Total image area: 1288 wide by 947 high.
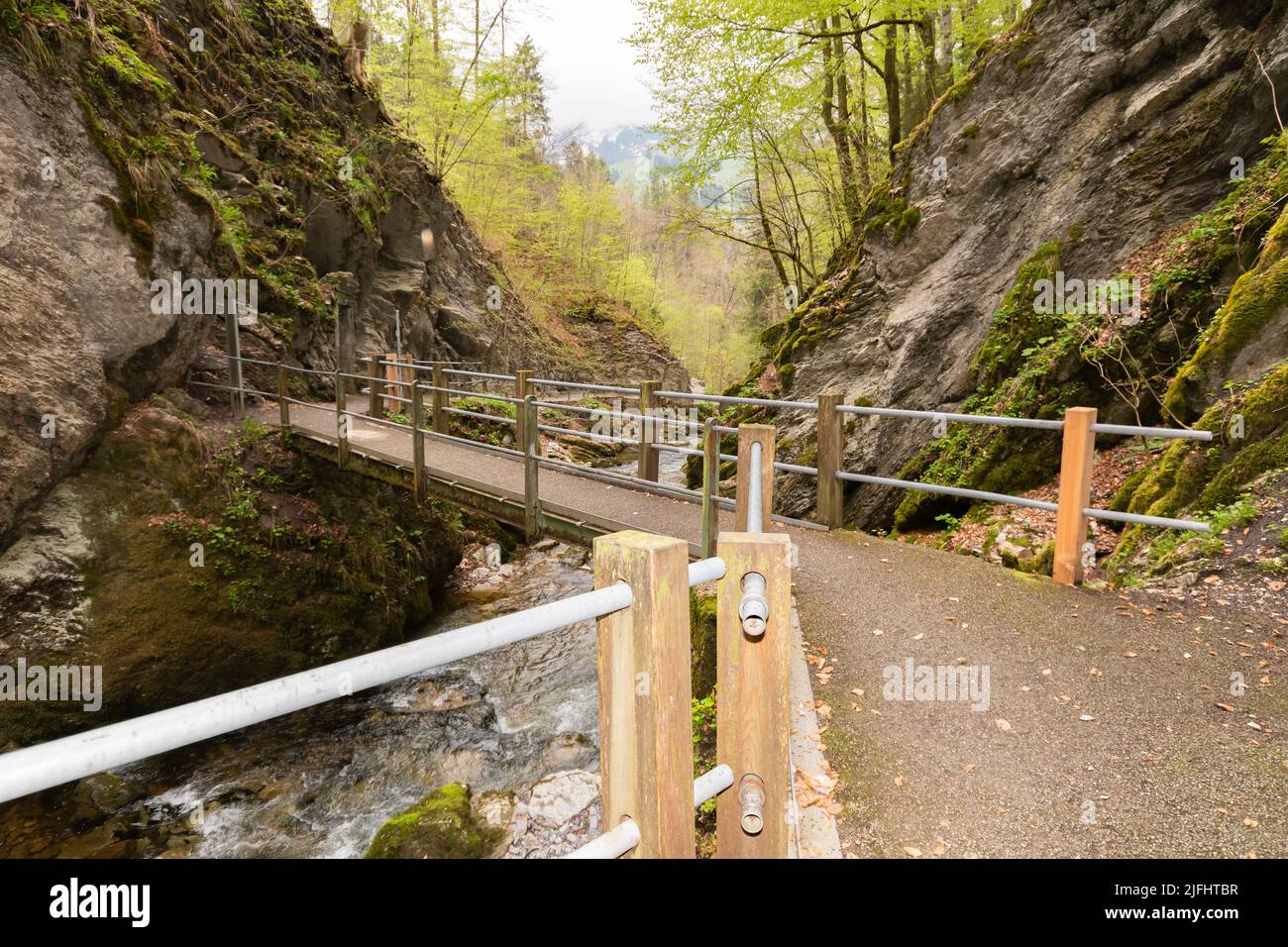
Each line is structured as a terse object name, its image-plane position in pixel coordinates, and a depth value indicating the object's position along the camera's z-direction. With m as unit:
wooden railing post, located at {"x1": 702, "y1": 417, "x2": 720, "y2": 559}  3.83
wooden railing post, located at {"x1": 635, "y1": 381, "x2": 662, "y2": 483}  7.16
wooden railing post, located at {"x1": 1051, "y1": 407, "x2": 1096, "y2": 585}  4.25
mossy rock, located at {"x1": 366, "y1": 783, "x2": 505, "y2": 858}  4.57
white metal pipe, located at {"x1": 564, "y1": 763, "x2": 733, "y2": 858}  1.27
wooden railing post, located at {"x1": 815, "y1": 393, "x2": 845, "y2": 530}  5.57
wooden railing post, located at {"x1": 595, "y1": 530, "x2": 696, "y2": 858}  1.31
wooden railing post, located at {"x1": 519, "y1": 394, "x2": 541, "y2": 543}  6.10
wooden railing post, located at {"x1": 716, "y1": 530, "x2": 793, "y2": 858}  1.57
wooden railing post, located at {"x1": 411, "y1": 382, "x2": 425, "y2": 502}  7.35
